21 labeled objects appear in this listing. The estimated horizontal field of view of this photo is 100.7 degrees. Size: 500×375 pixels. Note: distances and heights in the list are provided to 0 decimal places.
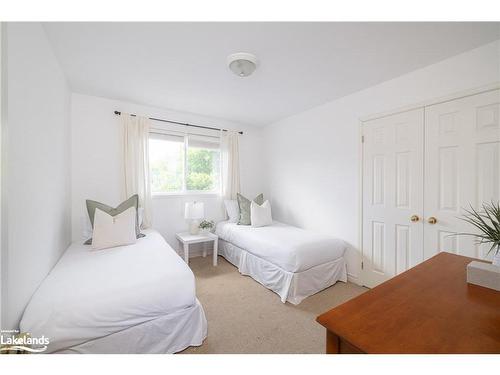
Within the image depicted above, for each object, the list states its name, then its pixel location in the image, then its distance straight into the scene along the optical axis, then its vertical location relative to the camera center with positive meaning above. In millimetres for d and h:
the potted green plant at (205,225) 3250 -643
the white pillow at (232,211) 3589 -456
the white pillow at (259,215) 3227 -483
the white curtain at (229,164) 3697 +378
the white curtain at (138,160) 2887 +363
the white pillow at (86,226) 2509 -506
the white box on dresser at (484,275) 943 -426
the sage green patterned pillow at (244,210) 3350 -416
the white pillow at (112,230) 2121 -473
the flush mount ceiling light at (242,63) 1783 +1088
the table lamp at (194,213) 3137 -427
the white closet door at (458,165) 1677 +166
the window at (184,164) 3227 +356
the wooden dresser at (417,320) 627 -482
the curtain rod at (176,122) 2853 +989
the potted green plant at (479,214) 1663 -255
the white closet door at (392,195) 2090 -113
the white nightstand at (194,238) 2889 -778
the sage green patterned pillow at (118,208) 2441 -276
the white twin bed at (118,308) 1146 -743
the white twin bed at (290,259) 2232 -887
